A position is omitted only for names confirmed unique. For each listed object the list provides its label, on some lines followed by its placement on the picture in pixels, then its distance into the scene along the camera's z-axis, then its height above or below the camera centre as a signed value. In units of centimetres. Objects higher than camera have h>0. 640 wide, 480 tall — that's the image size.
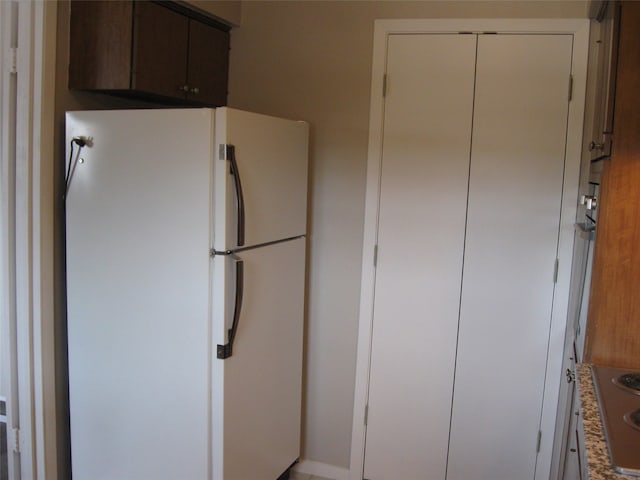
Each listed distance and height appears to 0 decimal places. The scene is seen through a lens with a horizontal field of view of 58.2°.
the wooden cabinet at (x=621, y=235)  165 -11
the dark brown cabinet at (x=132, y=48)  214 +48
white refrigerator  203 -41
